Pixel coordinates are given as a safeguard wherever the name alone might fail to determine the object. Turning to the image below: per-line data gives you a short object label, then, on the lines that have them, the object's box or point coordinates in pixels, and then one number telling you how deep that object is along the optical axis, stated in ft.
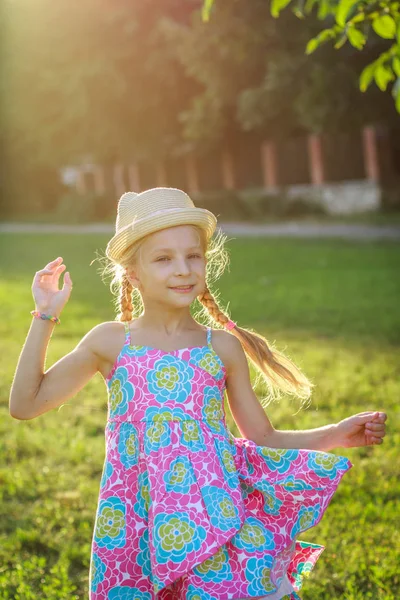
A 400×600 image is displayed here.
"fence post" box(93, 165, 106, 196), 122.15
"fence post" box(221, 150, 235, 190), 97.25
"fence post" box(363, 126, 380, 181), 78.18
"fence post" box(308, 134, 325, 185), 84.23
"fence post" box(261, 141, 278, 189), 90.22
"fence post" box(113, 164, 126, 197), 115.47
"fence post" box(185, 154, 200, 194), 102.01
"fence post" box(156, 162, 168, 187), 107.14
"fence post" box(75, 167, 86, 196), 129.39
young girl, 8.54
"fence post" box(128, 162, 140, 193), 111.65
